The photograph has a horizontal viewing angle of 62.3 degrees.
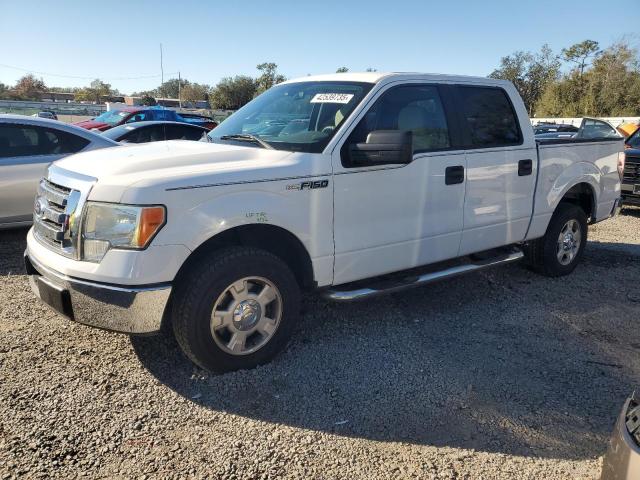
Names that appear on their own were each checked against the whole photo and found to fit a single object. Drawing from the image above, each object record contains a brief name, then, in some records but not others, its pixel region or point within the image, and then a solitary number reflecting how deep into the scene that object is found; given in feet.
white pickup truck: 10.09
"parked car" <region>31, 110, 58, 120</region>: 77.52
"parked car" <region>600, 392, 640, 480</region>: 6.18
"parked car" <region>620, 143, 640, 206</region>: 32.55
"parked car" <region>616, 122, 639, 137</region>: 61.93
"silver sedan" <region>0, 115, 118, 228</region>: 19.57
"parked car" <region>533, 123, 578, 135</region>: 66.70
